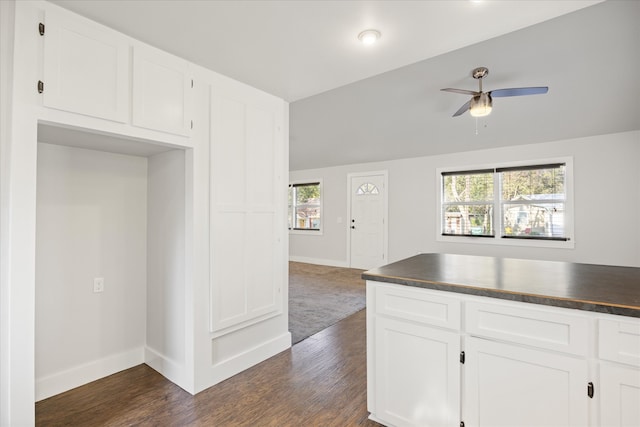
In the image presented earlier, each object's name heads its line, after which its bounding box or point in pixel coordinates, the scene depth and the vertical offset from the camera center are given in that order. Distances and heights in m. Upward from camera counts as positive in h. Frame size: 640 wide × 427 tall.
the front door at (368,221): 6.52 -0.14
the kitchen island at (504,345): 1.25 -0.61
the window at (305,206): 7.66 +0.21
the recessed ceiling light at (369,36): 1.95 +1.14
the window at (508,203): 4.84 +0.19
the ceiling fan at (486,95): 2.95 +1.14
